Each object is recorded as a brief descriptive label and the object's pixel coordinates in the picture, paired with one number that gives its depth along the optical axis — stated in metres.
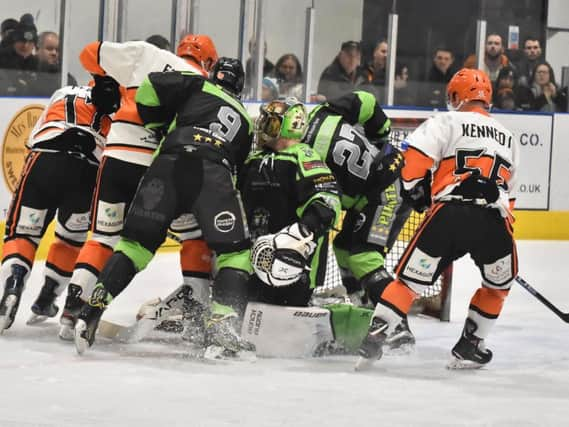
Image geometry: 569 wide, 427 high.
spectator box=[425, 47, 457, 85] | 19.02
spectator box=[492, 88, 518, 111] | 19.45
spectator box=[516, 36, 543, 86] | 19.81
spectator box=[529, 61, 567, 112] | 19.66
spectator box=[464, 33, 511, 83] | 19.22
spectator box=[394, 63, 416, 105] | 18.58
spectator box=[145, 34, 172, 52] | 14.94
